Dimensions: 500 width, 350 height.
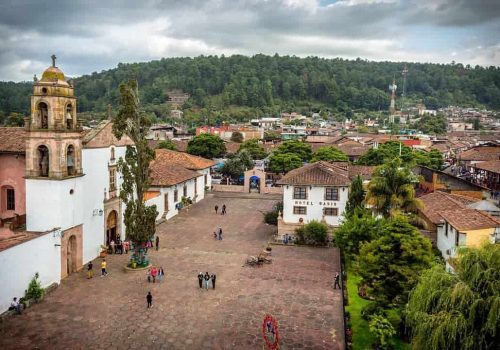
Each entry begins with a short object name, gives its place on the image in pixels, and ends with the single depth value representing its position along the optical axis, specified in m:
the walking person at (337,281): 23.62
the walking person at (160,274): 24.48
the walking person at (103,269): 24.81
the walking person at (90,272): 24.57
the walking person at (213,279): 23.47
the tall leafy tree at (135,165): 25.66
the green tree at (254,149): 70.69
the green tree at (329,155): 56.41
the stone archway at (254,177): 53.06
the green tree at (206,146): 63.22
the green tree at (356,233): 24.81
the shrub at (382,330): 16.69
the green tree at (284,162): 56.19
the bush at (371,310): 18.83
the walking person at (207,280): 23.46
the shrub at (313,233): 31.59
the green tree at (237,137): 92.31
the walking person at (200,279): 23.50
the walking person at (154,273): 24.13
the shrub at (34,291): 21.12
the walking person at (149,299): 20.88
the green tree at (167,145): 71.00
